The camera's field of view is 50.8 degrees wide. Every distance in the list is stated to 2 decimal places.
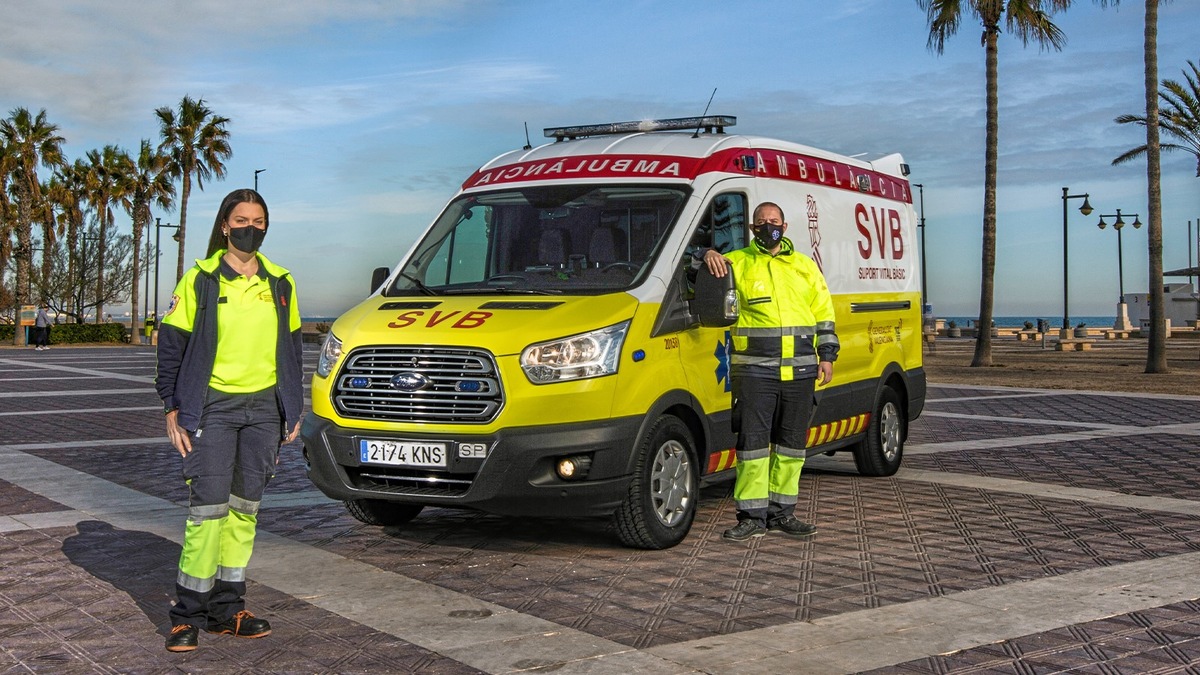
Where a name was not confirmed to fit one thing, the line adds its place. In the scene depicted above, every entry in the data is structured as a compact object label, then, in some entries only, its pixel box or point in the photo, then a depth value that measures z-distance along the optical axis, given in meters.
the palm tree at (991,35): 26.22
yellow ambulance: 6.57
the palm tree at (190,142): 54.22
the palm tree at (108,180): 59.31
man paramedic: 7.48
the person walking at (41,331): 44.22
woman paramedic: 5.03
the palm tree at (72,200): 59.34
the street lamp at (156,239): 66.45
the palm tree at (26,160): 51.19
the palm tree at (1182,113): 35.34
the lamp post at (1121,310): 55.72
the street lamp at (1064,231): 49.78
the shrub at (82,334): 52.12
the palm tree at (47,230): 55.66
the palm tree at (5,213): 50.97
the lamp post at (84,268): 63.38
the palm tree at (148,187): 59.00
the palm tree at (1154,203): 23.41
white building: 60.09
